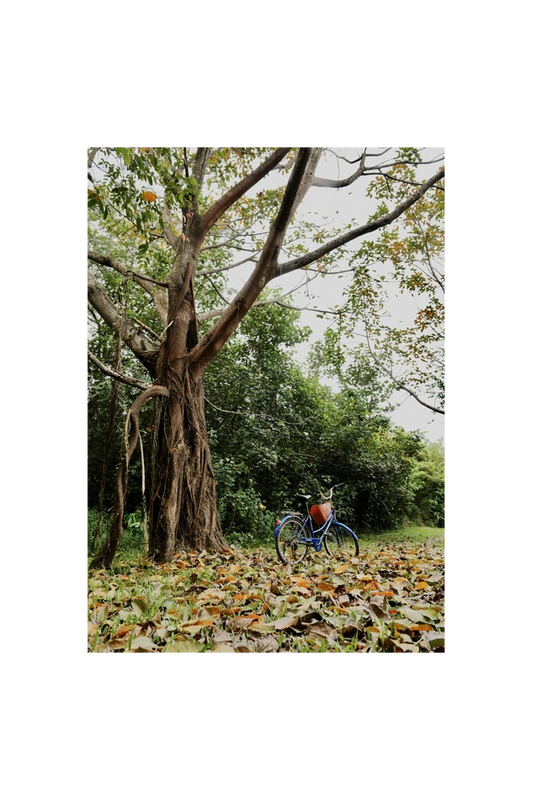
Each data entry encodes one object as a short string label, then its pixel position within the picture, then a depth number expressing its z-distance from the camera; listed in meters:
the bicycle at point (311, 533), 3.67
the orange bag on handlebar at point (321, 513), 3.86
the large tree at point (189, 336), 3.12
